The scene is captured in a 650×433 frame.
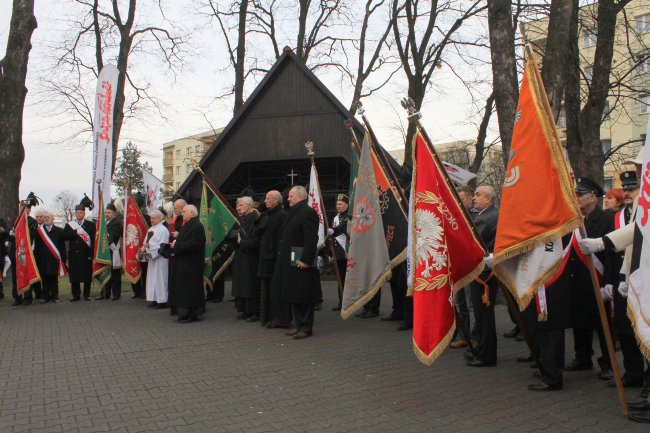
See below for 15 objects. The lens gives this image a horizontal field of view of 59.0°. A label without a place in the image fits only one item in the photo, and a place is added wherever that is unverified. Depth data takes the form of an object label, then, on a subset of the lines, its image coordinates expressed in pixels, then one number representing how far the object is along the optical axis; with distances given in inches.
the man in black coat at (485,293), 238.5
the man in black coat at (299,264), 299.3
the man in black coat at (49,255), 442.6
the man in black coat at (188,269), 350.0
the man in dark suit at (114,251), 463.2
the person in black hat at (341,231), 383.9
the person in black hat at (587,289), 225.9
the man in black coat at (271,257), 330.3
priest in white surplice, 408.5
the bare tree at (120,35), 844.6
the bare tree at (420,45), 849.5
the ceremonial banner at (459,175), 295.3
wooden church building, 621.6
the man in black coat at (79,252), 459.5
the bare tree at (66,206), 2158.0
